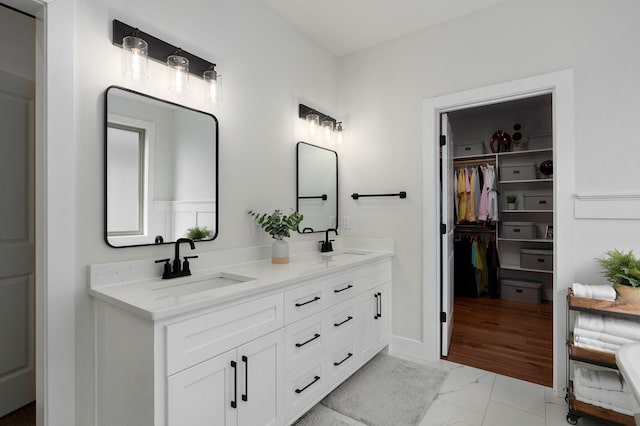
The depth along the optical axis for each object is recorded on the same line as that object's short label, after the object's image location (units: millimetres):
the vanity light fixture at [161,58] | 1576
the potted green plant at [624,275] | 1778
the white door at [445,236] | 2725
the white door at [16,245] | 1952
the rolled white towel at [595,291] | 1832
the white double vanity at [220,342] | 1212
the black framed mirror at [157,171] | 1566
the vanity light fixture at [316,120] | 2746
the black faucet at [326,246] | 2810
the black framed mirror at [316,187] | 2723
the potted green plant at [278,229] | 2217
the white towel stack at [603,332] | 1735
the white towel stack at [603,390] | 1728
